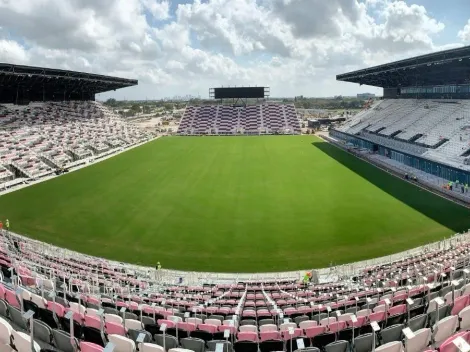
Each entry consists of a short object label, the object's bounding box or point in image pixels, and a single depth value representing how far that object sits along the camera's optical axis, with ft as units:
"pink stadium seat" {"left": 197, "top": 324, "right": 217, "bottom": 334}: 26.86
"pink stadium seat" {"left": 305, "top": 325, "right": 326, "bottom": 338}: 25.82
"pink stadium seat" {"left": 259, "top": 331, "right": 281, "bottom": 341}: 25.77
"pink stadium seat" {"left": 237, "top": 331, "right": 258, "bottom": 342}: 25.63
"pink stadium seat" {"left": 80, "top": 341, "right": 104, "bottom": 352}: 18.31
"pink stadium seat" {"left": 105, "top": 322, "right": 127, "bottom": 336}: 24.09
